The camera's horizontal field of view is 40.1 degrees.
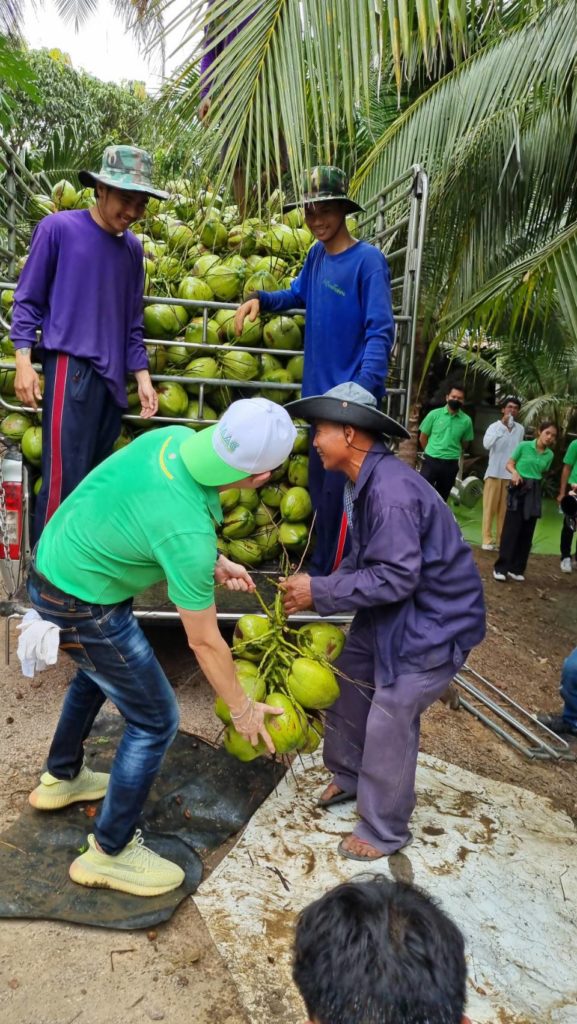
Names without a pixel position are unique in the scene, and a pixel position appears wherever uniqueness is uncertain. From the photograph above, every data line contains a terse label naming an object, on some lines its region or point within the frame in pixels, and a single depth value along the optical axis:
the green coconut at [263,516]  4.25
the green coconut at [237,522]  4.12
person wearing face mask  9.30
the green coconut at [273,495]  4.27
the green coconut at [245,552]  4.16
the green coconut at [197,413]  4.13
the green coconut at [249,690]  2.85
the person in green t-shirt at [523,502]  8.31
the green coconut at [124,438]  4.12
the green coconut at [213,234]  4.70
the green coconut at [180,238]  4.68
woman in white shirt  9.36
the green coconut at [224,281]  4.40
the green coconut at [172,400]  4.05
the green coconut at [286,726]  2.80
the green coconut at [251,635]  3.08
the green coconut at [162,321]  4.14
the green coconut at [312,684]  2.92
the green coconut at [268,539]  4.23
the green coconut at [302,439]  4.24
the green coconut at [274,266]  4.62
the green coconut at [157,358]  4.13
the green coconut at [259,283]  4.44
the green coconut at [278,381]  4.28
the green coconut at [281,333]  4.26
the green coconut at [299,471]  4.24
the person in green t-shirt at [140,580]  2.32
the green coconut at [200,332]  4.21
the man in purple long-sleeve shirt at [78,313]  3.54
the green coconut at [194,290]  4.29
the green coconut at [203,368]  4.12
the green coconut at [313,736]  2.97
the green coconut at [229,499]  4.05
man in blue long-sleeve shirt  3.76
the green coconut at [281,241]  4.78
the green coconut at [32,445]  3.98
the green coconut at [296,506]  4.14
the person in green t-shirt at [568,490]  9.01
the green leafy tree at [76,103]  14.91
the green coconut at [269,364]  4.32
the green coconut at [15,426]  4.04
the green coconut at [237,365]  4.15
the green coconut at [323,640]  3.13
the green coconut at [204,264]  4.47
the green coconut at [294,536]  4.13
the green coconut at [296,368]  4.37
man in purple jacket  2.99
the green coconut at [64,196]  4.80
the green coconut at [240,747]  2.85
